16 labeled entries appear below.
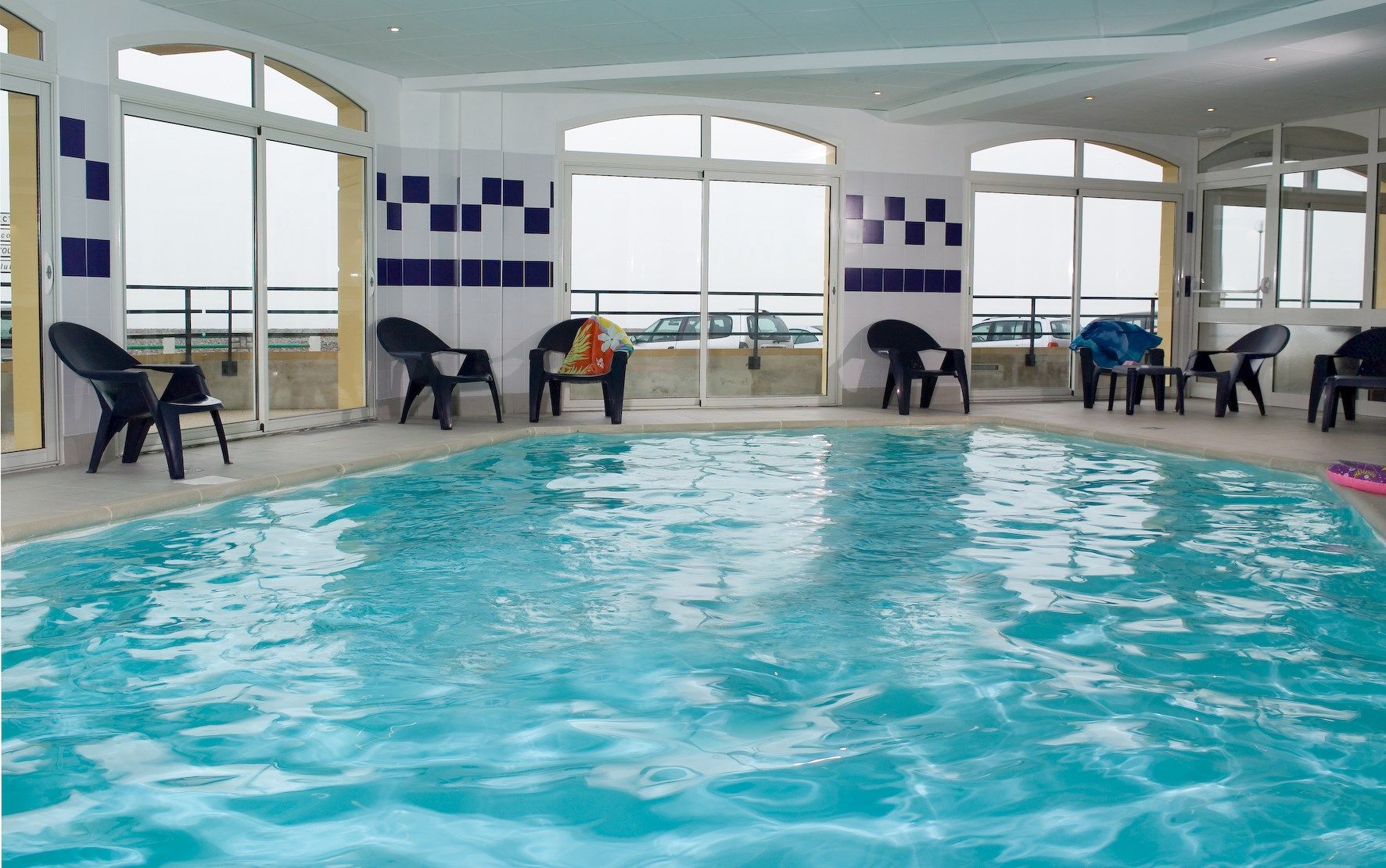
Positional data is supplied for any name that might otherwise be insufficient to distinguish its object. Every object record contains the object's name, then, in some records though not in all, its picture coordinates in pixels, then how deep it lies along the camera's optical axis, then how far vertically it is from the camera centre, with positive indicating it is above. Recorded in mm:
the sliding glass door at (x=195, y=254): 6527 +517
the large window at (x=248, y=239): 6590 +645
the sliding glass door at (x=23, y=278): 5715 +310
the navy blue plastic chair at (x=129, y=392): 5551 -236
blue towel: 9516 +116
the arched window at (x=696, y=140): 9070 +1657
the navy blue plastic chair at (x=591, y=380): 8203 -214
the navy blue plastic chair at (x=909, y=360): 9164 -40
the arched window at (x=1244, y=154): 10133 +1795
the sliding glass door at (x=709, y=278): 9289 +586
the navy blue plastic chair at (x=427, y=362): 7773 -99
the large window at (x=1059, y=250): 10273 +946
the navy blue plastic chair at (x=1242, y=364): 9102 -39
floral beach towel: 8203 +18
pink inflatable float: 5531 -557
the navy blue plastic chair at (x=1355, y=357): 8742 -27
